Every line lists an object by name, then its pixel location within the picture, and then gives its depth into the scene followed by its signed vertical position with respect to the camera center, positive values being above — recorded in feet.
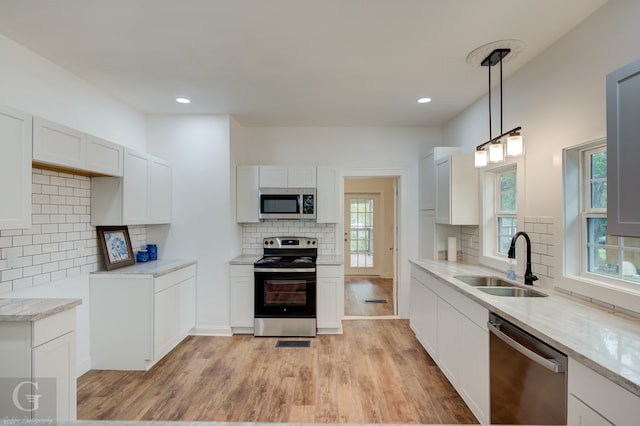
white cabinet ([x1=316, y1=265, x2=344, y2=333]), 12.57 -3.29
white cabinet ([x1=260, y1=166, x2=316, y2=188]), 13.33 +1.64
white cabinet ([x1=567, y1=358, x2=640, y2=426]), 3.54 -2.26
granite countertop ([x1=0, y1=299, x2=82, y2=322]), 5.66 -1.77
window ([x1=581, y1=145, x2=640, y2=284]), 6.01 -0.49
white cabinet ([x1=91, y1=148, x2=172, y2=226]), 9.78 +0.71
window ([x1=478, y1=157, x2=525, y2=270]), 9.79 +0.08
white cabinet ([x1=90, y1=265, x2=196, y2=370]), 9.66 -3.21
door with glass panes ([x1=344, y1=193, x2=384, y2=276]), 24.02 -1.41
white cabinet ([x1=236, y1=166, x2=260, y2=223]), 13.32 +0.93
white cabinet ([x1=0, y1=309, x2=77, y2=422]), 5.68 -2.66
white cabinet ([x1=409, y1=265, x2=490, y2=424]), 6.72 -3.20
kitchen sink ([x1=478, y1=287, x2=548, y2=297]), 7.64 -1.90
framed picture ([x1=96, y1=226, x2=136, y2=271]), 10.14 -1.01
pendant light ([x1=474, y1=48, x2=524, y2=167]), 7.13 +1.68
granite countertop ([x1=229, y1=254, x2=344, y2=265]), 12.41 -1.80
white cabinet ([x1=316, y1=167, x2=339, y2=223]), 13.41 +0.88
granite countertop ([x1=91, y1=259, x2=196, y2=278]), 9.78 -1.73
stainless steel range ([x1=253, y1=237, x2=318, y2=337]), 12.23 -3.26
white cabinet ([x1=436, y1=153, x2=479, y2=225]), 11.01 +0.89
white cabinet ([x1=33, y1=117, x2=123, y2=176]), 6.91 +1.68
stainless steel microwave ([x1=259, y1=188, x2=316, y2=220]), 13.19 +0.54
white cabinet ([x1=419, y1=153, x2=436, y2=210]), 12.60 +1.38
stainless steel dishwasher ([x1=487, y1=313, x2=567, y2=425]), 4.60 -2.70
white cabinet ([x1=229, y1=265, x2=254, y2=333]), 12.47 -3.10
